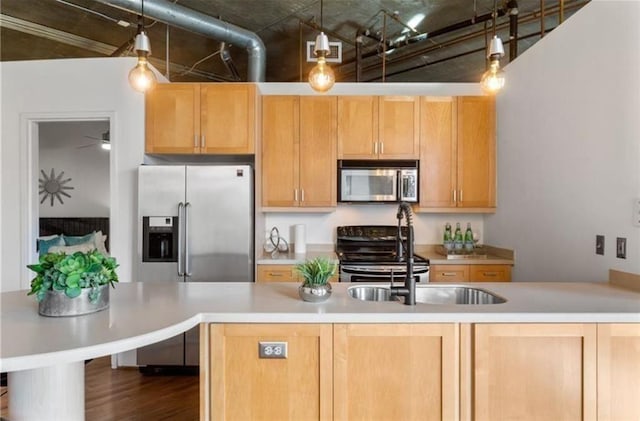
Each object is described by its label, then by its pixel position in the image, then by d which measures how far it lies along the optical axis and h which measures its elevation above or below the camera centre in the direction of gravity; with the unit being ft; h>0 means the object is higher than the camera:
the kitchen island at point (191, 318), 3.67 -1.37
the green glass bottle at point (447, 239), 11.33 -0.98
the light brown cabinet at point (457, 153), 11.08 +1.80
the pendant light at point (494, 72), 6.01 +2.54
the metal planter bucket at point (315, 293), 5.08 -1.22
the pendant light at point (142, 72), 6.46 +2.71
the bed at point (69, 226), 19.56 -1.01
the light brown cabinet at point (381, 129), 11.15 +2.56
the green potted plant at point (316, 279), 5.08 -1.04
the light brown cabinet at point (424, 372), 4.58 -2.17
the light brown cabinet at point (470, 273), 10.11 -1.84
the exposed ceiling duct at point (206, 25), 9.83 +5.66
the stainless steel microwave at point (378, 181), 11.02 +0.89
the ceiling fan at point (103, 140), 18.46 +3.72
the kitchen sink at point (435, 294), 6.03 -1.49
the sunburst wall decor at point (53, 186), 19.44 +1.22
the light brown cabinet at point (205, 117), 10.30 +2.71
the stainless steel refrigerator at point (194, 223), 9.49 -0.40
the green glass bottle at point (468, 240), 11.28 -1.00
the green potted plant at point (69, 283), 4.23 -0.92
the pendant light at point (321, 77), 6.79 +2.60
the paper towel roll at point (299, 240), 11.48 -1.02
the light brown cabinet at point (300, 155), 11.14 +1.72
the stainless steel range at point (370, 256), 9.85 -1.47
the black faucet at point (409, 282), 5.02 -1.06
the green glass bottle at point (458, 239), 11.35 -0.98
